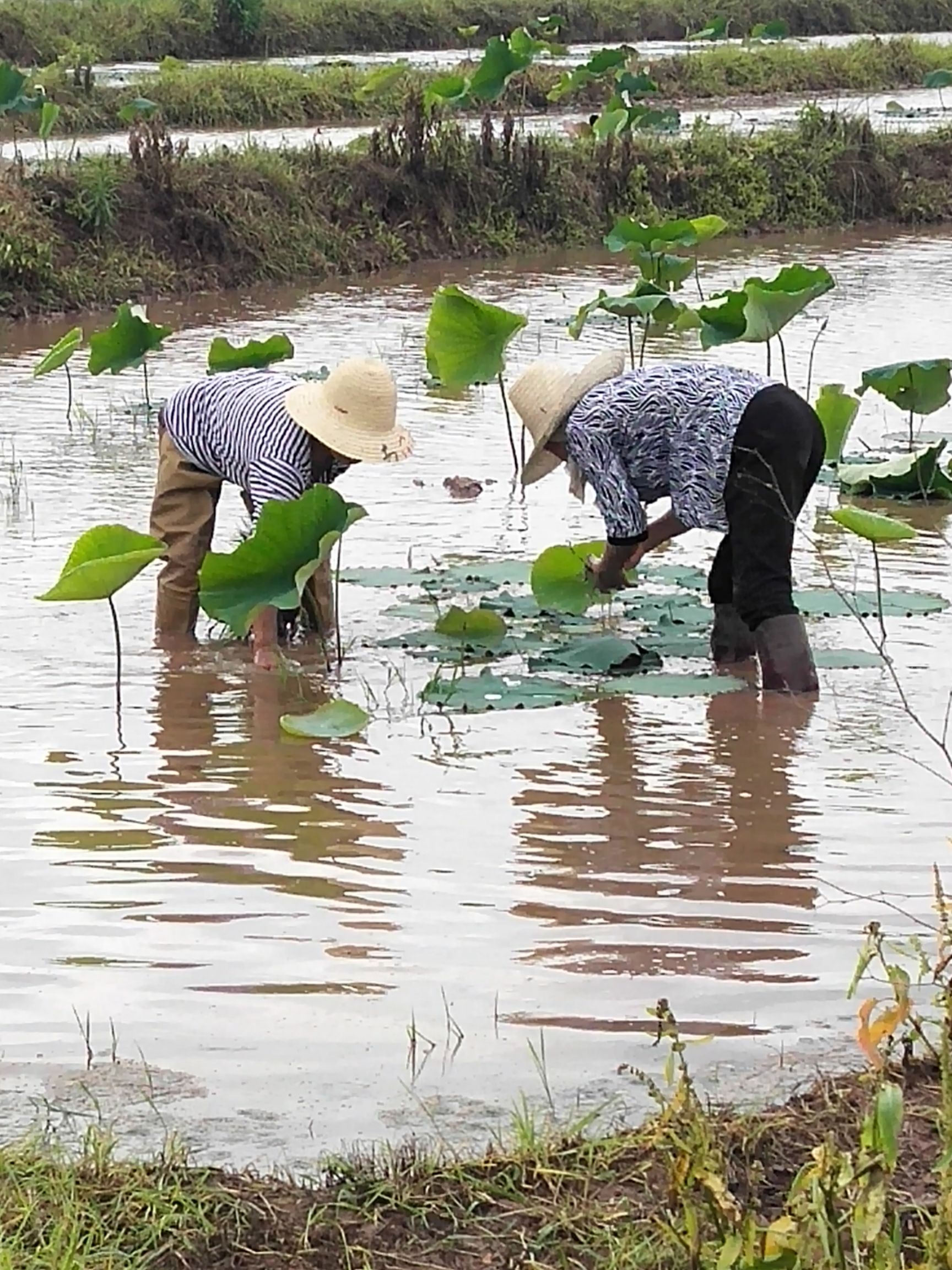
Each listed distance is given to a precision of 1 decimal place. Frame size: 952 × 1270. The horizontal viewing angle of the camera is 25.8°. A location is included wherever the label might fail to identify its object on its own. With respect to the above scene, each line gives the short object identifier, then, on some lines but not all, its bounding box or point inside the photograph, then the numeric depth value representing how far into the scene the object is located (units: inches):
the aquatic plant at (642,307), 301.1
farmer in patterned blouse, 184.1
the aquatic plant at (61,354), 257.1
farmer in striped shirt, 184.5
